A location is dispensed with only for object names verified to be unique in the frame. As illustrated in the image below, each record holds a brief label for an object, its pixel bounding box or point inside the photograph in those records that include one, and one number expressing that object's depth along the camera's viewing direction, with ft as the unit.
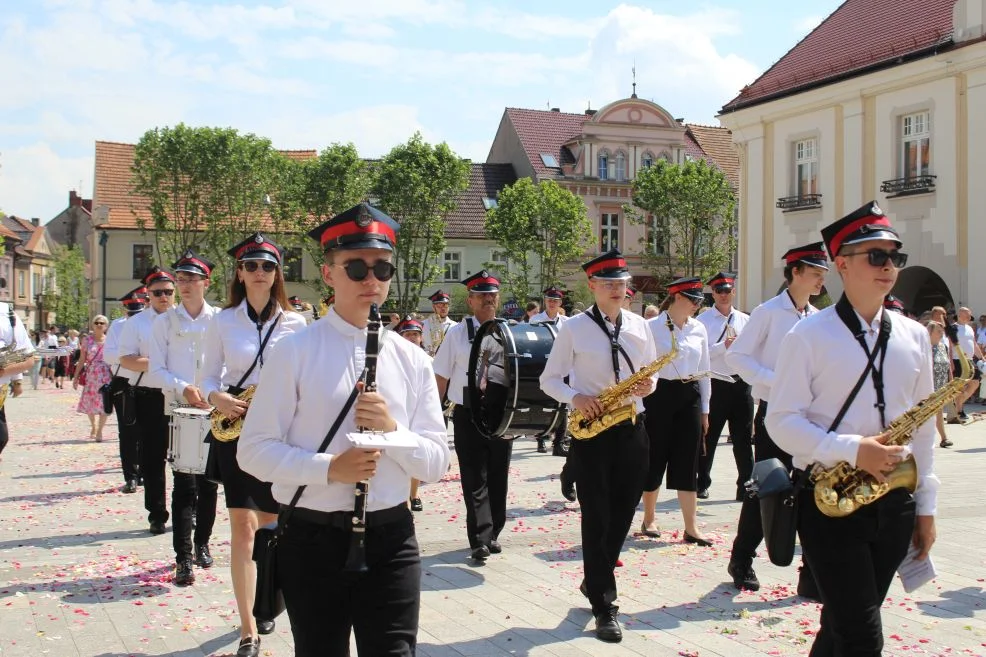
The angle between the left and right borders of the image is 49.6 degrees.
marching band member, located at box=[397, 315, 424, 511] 54.95
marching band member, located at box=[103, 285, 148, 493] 40.98
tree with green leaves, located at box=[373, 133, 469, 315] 164.25
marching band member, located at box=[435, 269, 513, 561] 28.53
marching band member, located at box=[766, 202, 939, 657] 13.50
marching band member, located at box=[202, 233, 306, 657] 19.75
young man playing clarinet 12.21
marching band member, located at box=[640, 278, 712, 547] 30.19
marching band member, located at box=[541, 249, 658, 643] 21.29
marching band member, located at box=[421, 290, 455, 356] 50.62
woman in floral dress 58.54
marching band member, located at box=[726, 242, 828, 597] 24.59
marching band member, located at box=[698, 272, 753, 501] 34.94
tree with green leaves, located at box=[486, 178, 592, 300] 161.27
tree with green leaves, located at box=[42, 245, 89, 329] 298.56
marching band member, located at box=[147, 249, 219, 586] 25.02
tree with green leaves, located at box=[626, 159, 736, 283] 156.97
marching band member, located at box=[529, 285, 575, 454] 55.21
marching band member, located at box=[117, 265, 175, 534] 29.37
